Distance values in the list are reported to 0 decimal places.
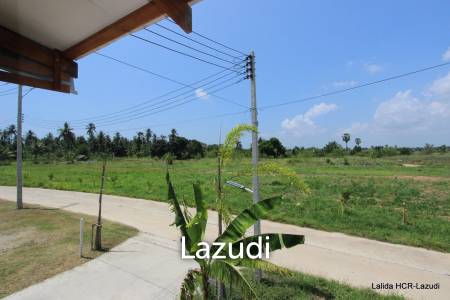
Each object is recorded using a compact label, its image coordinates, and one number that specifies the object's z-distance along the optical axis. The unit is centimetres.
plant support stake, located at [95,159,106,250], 843
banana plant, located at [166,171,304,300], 391
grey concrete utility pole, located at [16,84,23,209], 1464
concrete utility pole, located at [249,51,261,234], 632
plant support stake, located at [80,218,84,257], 786
